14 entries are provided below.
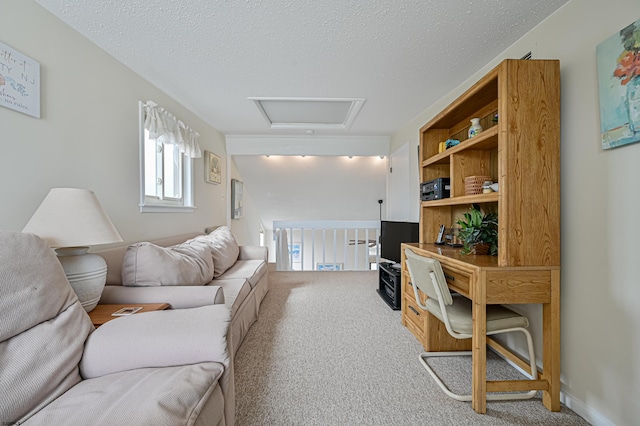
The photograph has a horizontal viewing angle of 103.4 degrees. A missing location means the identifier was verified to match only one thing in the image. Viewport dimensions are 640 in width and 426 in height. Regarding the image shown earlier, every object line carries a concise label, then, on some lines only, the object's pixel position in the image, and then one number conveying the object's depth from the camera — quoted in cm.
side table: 122
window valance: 230
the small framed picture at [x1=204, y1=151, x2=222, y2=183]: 356
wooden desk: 135
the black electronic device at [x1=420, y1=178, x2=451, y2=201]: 212
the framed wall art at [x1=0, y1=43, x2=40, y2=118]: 128
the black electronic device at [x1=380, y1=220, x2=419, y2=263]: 288
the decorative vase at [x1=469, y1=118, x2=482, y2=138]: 178
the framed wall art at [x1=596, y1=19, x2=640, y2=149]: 109
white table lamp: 121
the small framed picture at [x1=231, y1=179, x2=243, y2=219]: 454
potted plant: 176
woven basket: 178
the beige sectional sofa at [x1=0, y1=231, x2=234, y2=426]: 76
